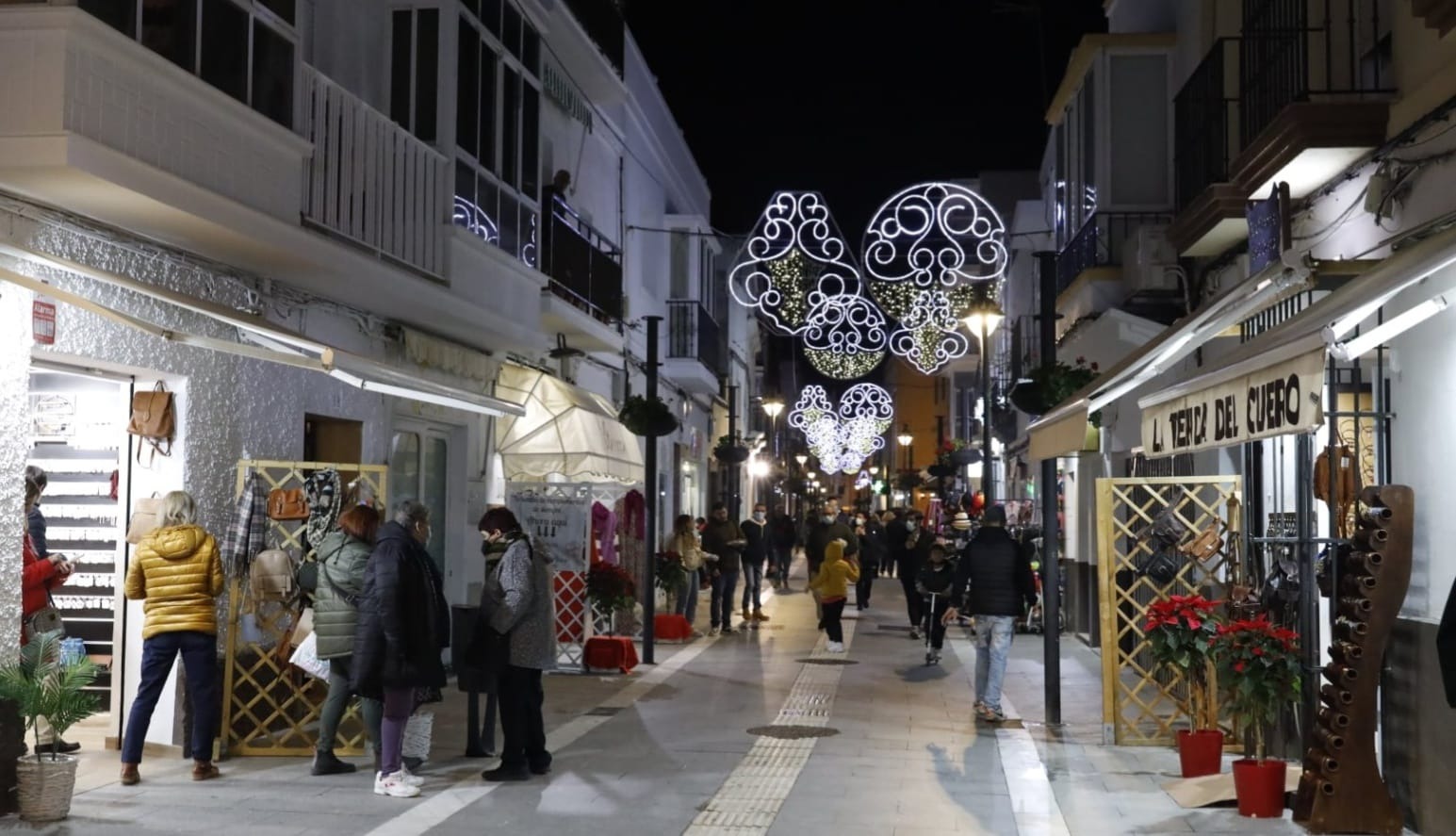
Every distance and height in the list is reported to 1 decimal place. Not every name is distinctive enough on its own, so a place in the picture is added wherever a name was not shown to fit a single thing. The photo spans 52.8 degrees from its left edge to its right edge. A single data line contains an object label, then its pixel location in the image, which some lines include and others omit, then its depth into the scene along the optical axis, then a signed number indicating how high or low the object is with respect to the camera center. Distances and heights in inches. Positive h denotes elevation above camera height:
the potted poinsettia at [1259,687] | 349.4 -41.3
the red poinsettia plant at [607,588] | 665.0 -36.0
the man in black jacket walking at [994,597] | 505.4 -29.0
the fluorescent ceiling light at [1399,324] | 275.3 +36.0
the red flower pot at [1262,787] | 347.9 -64.7
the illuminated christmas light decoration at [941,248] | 513.0 +95.7
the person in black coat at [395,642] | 364.2 -33.8
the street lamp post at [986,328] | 749.0 +96.3
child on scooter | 653.9 -33.8
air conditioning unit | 625.9 +108.7
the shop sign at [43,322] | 358.6 +44.6
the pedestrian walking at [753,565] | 920.3 -35.0
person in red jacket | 388.8 -19.4
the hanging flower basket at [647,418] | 711.7 +44.9
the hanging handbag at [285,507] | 428.8 -0.4
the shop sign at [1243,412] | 272.5 +22.1
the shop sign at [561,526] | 652.1 -7.8
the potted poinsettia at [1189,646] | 392.8 -35.3
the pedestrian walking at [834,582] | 730.2 -35.1
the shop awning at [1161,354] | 316.2 +41.1
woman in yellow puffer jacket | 381.7 -26.2
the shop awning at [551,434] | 679.7 +34.8
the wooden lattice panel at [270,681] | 424.2 -51.5
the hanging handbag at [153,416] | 411.8 +25.0
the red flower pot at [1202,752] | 397.7 -64.6
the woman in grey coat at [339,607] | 390.3 -26.9
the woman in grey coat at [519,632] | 392.2 -33.7
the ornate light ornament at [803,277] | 555.2 +93.0
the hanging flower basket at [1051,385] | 542.9 +47.8
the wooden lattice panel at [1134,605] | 457.4 -28.9
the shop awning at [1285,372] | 259.3 +29.1
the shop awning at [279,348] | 333.3 +42.6
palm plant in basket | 331.0 -46.2
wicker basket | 330.3 -63.7
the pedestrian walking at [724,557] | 844.6 -27.1
